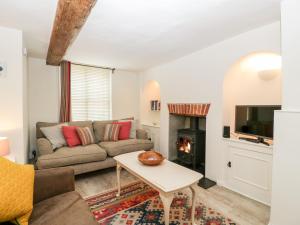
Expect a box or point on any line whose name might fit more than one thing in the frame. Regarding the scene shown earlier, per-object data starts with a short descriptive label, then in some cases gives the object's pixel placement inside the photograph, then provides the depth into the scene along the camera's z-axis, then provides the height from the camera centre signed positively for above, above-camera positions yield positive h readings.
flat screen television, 2.17 -0.15
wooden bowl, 2.01 -0.61
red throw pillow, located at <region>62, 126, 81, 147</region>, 3.09 -0.52
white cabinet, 2.13 -0.82
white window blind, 3.96 +0.36
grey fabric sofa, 2.58 -0.76
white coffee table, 1.51 -0.70
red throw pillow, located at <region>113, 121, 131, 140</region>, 3.65 -0.48
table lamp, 1.90 -0.45
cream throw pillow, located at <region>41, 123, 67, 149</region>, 3.00 -0.51
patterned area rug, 1.81 -1.20
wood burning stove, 3.15 -0.74
